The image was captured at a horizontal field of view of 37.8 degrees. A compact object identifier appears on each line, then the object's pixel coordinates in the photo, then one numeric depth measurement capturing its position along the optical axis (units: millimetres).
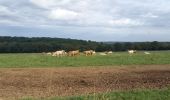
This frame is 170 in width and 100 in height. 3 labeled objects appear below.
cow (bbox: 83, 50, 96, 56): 23464
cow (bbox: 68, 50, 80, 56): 22843
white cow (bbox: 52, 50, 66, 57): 23142
